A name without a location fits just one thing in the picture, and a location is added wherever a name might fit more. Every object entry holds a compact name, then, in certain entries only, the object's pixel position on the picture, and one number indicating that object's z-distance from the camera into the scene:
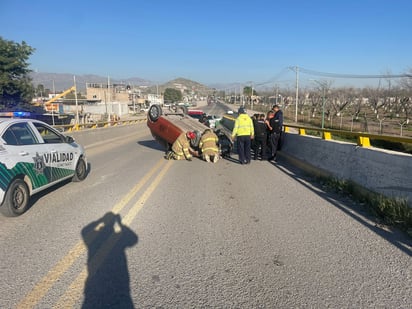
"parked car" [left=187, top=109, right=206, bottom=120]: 23.87
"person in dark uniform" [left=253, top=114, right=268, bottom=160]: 11.98
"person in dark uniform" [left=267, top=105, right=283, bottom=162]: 11.10
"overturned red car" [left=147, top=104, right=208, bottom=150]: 12.11
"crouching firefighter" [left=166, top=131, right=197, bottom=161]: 11.66
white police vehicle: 5.02
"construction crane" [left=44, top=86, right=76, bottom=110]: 63.02
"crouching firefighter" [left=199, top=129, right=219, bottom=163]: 11.36
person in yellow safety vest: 11.02
